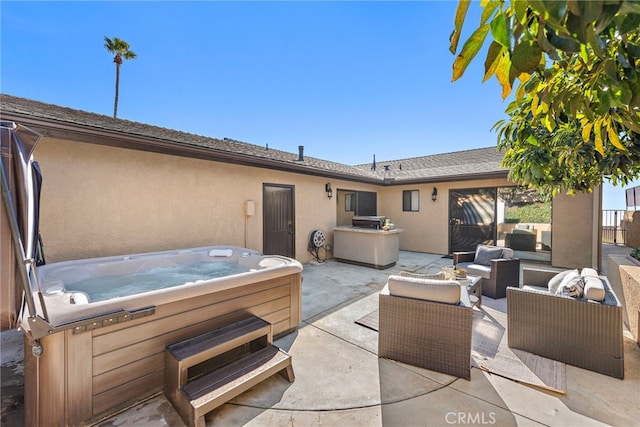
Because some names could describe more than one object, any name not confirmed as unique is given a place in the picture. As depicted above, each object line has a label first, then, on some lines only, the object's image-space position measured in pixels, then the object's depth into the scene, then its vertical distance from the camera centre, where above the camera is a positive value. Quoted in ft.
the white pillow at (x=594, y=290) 9.05 -2.76
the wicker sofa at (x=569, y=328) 8.79 -4.28
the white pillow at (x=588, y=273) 10.74 -2.59
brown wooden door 22.59 -0.82
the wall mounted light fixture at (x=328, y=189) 27.79 +2.42
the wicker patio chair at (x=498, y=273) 15.71 -3.79
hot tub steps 7.06 -5.06
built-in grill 26.45 -1.09
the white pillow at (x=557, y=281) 11.09 -3.03
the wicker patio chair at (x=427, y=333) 8.76 -4.36
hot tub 6.63 -3.79
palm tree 37.10 +23.91
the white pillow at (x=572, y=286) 9.52 -2.82
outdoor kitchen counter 23.84 -3.38
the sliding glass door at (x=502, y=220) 25.55 -0.85
